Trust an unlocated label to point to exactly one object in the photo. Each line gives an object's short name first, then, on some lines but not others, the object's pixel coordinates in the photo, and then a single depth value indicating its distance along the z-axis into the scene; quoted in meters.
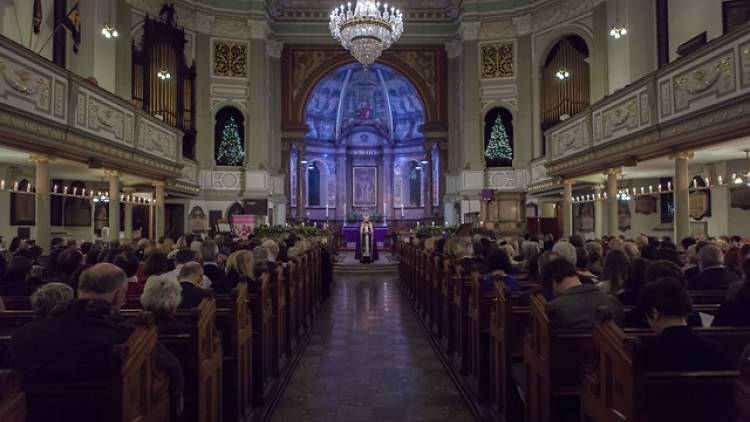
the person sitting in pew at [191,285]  4.15
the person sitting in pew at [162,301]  3.42
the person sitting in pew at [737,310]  3.41
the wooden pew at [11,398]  1.61
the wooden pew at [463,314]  5.93
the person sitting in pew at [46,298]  2.96
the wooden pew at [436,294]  7.96
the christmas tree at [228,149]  19.92
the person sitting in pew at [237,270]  5.26
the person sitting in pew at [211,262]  5.90
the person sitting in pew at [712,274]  4.96
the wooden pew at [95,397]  2.29
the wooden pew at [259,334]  5.07
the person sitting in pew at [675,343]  2.38
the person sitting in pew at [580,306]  3.37
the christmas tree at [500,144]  20.20
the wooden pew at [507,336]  4.23
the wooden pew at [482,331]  5.09
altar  25.02
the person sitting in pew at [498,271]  5.07
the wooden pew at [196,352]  3.29
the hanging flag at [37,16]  11.65
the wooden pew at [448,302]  6.90
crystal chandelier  14.45
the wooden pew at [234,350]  4.23
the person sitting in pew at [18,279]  4.91
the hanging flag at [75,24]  11.88
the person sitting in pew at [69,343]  2.38
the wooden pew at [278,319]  6.02
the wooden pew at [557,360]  3.29
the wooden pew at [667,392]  2.27
